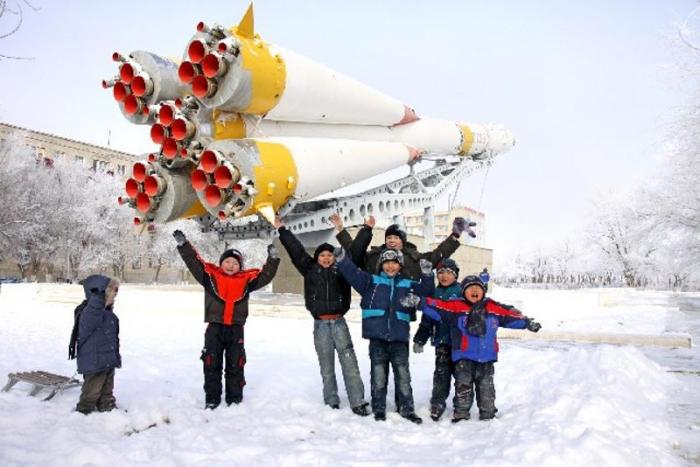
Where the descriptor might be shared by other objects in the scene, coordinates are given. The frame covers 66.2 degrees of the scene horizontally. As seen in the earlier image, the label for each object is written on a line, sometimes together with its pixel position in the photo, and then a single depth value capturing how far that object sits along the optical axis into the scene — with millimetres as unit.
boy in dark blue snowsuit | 4695
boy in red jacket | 5008
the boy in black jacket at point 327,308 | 5109
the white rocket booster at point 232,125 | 6020
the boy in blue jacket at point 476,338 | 4773
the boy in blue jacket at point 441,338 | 4961
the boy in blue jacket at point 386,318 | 4863
